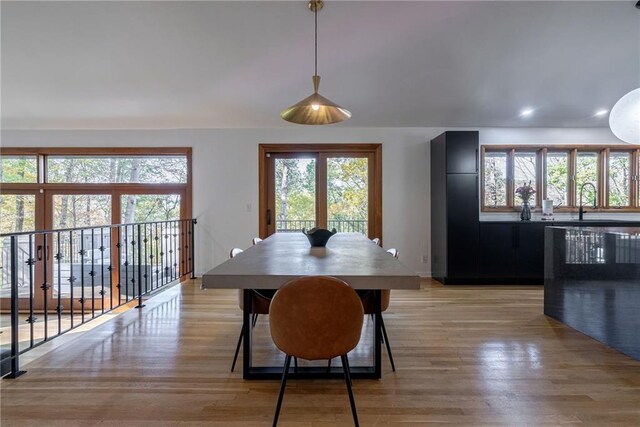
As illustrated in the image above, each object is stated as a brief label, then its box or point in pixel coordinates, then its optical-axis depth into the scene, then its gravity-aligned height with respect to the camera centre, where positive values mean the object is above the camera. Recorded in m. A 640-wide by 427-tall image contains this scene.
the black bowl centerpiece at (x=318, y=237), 2.47 -0.17
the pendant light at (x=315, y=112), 2.25 +0.74
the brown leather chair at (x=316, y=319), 1.38 -0.46
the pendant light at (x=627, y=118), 2.03 +0.60
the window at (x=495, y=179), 4.80 +0.50
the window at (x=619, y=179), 4.76 +0.48
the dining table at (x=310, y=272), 1.45 -0.27
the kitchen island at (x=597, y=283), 2.26 -0.56
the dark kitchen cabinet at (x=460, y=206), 4.23 +0.09
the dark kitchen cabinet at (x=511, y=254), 4.27 -0.55
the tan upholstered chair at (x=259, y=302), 1.96 -0.53
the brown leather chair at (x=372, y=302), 1.93 -0.54
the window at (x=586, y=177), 4.76 +0.51
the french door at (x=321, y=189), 4.91 +0.38
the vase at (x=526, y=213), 4.51 -0.01
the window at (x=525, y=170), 4.78 +0.63
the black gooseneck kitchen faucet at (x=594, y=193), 4.75 +0.28
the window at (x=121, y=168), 4.88 +0.71
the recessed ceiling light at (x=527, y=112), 4.29 +1.35
